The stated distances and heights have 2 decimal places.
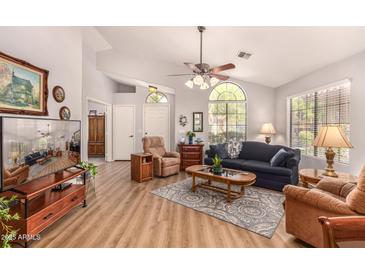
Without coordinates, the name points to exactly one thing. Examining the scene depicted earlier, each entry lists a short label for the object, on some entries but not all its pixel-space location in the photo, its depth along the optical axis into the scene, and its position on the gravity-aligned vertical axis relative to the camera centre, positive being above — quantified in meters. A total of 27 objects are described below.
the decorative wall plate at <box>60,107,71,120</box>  3.10 +0.35
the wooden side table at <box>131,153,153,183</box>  4.15 -0.79
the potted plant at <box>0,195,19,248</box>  1.38 -0.79
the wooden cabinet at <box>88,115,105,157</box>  7.21 -0.12
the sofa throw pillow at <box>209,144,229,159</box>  4.59 -0.44
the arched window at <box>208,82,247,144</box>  5.68 +0.63
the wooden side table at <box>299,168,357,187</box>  2.52 -0.61
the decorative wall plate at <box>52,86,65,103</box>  2.93 +0.66
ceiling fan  2.90 +1.07
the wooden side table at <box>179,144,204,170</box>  5.20 -0.61
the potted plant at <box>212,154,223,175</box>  3.34 -0.63
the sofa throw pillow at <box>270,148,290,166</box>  3.62 -0.48
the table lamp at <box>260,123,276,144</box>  5.07 +0.12
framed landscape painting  2.11 +0.59
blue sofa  3.51 -0.67
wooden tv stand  1.78 -0.83
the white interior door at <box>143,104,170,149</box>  6.38 +0.48
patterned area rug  2.35 -1.14
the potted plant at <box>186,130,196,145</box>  5.35 -0.04
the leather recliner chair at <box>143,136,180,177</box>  4.48 -0.63
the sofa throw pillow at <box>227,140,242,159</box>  4.69 -0.40
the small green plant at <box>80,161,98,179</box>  3.09 -0.60
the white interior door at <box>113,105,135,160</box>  6.46 +0.19
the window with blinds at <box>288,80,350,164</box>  3.30 +0.45
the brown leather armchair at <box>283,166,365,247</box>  1.50 -0.68
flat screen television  1.81 -0.18
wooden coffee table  2.96 -0.75
